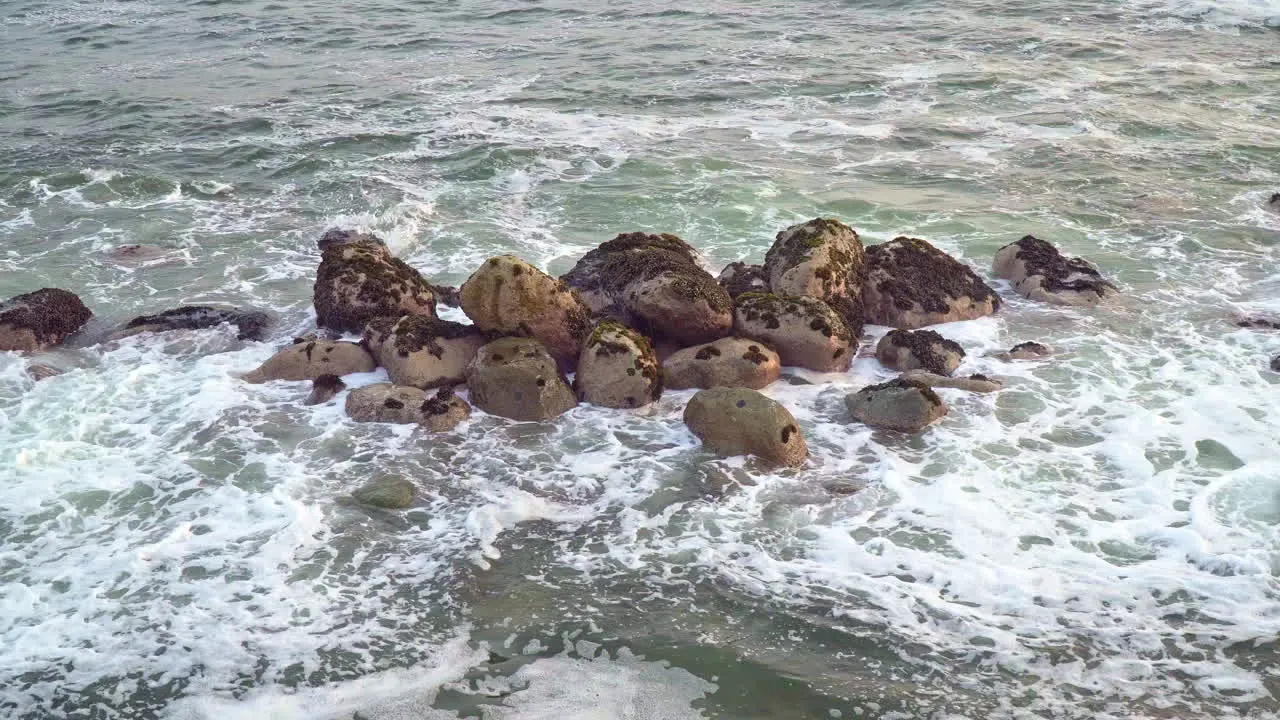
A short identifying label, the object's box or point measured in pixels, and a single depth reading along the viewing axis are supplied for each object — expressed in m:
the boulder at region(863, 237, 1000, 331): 12.52
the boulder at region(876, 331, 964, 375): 11.30
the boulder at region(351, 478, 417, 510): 9.05
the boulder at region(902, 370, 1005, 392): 10.91
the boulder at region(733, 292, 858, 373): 11.38
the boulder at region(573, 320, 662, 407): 10.74
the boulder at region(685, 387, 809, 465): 9.62
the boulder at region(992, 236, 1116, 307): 13.06
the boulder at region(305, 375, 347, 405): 10.97
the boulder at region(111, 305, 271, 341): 12.65
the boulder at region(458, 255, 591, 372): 11.20
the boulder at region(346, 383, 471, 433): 10.35
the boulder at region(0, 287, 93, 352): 12.10
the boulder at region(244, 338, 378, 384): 11.46
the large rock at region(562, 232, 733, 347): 11.42
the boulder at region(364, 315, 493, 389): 11.08
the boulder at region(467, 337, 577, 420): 10.55
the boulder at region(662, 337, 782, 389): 11.00
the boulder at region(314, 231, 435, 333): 12.33
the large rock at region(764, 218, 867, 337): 12.19
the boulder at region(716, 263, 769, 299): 12.85
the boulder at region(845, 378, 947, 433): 10.15
